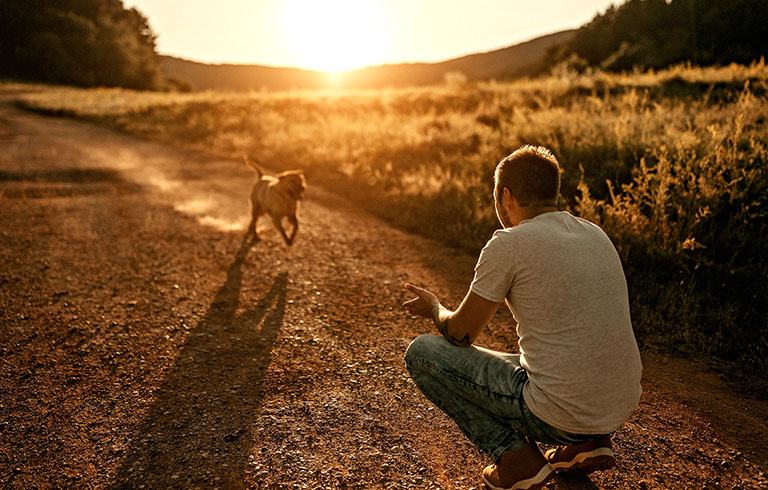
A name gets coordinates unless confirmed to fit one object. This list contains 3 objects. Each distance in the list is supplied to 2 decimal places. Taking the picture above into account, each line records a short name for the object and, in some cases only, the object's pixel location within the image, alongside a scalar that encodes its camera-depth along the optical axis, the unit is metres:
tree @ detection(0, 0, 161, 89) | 45.66
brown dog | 6.32
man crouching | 1.99
